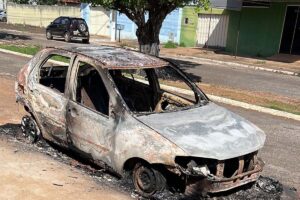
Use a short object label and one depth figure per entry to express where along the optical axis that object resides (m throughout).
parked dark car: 28.41
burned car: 4.81
